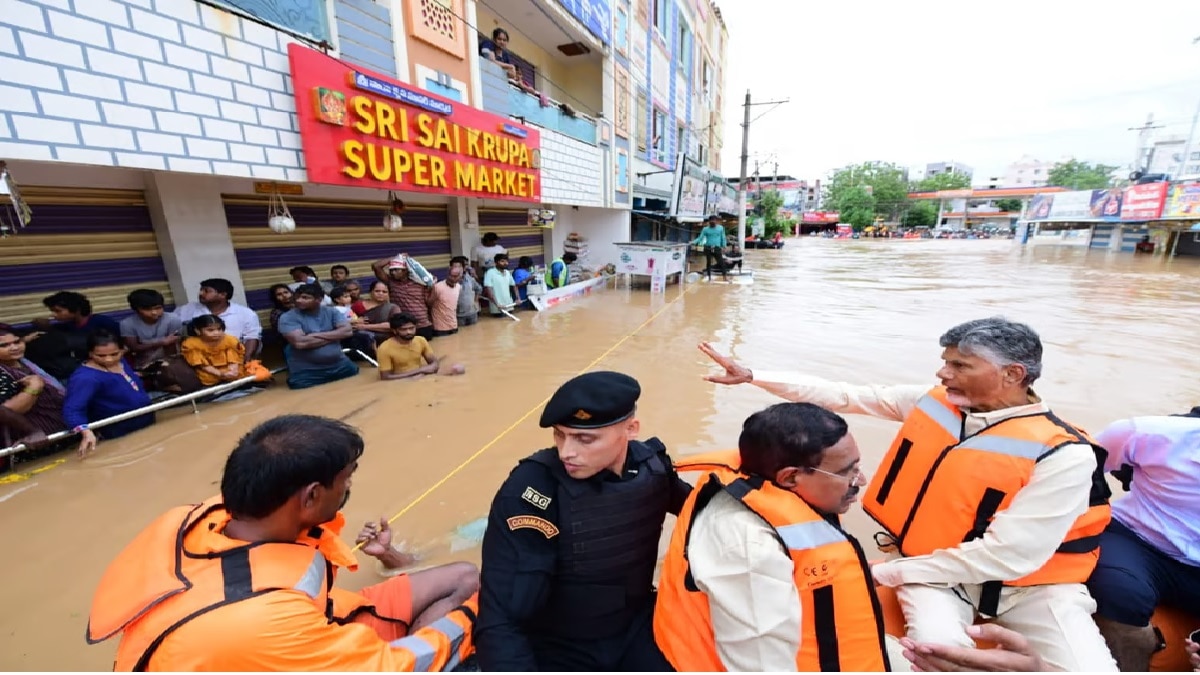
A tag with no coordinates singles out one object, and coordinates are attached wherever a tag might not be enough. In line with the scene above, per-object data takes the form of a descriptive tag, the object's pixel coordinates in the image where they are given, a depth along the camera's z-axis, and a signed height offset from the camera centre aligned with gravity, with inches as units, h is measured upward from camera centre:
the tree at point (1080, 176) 2324.3 +155.8
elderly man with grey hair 63.4 -41.1
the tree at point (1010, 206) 2242.9 +17.3
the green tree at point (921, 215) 2242.9 -16.1
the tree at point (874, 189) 2124.8 +104.4
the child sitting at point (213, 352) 170.9 -45.7
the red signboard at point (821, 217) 2178.9 -16.3
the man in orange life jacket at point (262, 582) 41.4 -32.4
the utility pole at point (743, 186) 844.0 +52.2
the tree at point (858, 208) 2079.2 +20.8
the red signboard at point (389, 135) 195.6 +40.9
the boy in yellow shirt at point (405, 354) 204.1 -55.7
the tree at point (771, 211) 1395.2 +10.0
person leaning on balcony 322.9 +116.9
